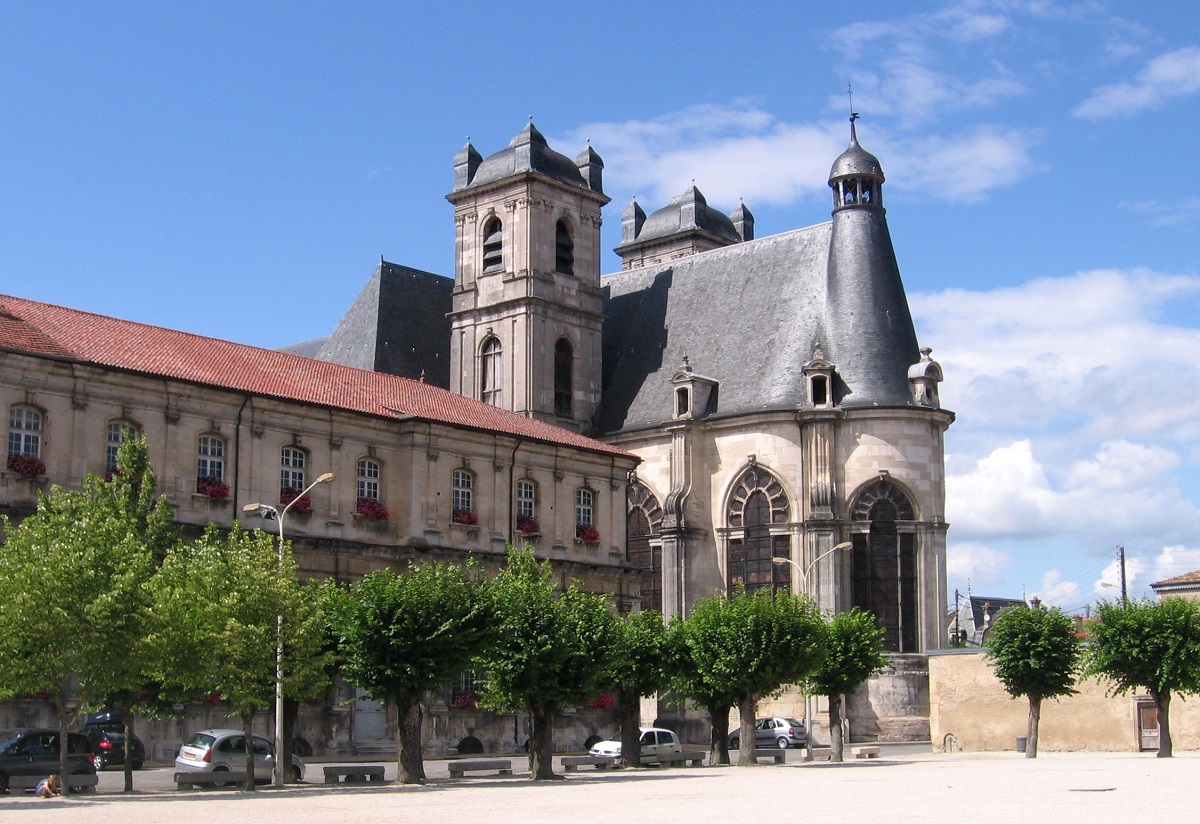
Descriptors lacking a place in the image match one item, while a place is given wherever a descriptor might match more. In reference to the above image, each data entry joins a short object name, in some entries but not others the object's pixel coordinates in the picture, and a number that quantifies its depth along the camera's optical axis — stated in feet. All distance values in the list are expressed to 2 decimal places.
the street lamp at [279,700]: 112.16
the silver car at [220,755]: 114.93
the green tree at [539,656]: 123.34
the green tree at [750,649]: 142.92
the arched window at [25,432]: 137.49
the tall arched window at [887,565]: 205.36
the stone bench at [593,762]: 139.31
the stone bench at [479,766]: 127.54
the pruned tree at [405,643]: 115.14
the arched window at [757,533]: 212.84
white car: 151.84
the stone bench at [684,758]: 154.45
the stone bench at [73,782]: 104.78
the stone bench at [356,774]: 117.70
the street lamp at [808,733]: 158.73
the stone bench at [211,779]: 111.75
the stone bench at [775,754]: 163.22
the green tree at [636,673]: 141.28
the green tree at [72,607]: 101.91
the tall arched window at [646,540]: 224.53
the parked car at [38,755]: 106.63
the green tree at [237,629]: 108.99
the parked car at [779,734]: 177.58
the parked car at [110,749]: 130.21
